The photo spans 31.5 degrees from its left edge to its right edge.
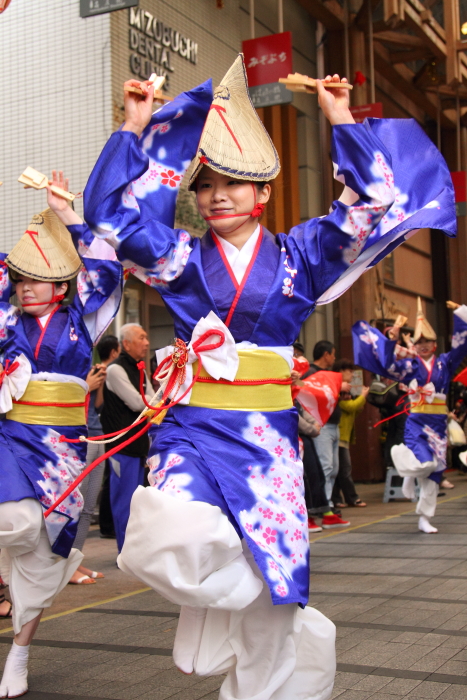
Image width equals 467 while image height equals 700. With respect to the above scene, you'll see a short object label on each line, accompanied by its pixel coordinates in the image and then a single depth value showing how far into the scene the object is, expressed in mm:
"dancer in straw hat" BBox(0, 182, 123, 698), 3430
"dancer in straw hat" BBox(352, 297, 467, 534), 7387
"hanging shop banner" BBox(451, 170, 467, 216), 14859
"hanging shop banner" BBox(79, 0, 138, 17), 6973
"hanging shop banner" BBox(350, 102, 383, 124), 10960
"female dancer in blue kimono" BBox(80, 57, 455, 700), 2287
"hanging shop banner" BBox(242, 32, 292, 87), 8773
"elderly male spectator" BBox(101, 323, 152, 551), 6086
